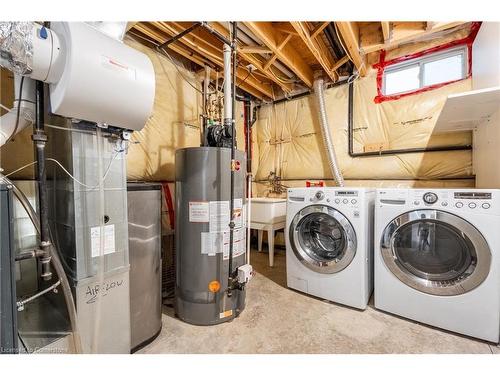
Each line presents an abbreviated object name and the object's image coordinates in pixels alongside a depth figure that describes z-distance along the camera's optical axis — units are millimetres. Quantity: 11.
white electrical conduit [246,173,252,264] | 1667
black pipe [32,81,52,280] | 903
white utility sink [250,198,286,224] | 2672
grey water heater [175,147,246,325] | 1474
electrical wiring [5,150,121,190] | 970
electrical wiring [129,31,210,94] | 1956
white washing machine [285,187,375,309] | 1678
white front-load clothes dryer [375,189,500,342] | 1292
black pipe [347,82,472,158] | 2060
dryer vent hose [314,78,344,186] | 2502
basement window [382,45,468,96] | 2035
